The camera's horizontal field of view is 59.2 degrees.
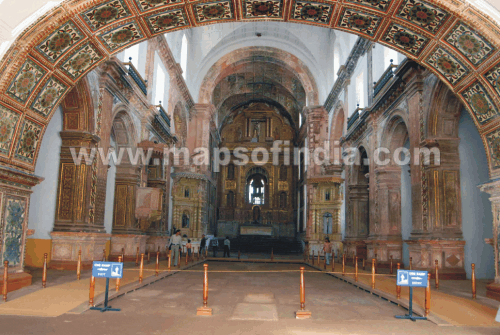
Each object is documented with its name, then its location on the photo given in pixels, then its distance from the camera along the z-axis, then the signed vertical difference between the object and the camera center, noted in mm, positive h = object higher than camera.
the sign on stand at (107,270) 8078 -829
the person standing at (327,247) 21042 -795
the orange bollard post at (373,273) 11602 -1095
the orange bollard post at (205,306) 8055 -1460
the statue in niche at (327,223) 29125 +486
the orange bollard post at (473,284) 9813 -1116
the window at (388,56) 18609 +7513
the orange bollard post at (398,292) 9914 -1338
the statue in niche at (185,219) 31125 +542
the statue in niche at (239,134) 46688 +9922
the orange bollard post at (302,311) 8000 -1477
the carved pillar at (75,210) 13773 +429
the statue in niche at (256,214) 44812 +1471
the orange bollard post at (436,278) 11019 -1150
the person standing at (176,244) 17938 -715
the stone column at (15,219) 8992 +69
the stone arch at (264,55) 31594 +11551
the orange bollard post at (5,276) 8286 -1041
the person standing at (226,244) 26875 -985
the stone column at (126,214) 18219 +459
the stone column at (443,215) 13297 +559
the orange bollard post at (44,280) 9822 -1283
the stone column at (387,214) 18250 +766
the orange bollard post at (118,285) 9883 -1339
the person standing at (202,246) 25703 -1093
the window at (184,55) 28141 +11026
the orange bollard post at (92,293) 8188 -1287
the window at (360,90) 22753 +7465
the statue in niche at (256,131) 46625 +10248
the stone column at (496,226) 9422 +189
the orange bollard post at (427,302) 8133 -1264
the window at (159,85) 22906 +7477
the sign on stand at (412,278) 7984 -829
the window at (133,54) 18405 +7365
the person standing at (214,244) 27377 -1025
